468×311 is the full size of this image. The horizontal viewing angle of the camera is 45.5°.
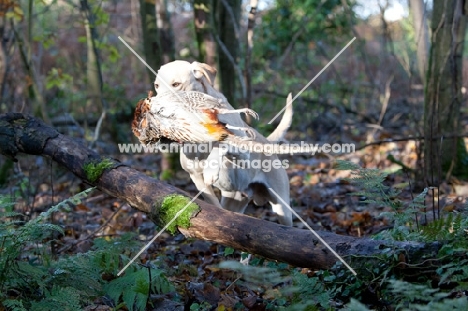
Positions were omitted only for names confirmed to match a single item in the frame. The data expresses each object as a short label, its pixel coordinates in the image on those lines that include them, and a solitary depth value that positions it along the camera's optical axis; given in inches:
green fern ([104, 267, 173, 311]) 157.6
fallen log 141.9
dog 209.9
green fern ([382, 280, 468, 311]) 107.7
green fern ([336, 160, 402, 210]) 173.2
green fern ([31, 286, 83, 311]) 140.3
